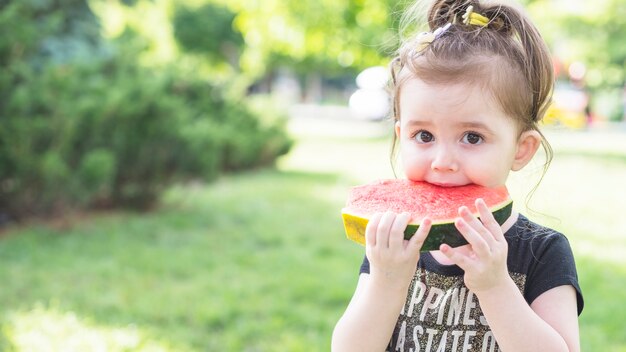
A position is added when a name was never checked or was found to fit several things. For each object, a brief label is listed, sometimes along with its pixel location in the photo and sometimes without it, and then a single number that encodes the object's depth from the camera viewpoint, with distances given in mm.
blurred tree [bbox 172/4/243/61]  25406
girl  1769
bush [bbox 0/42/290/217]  6926
